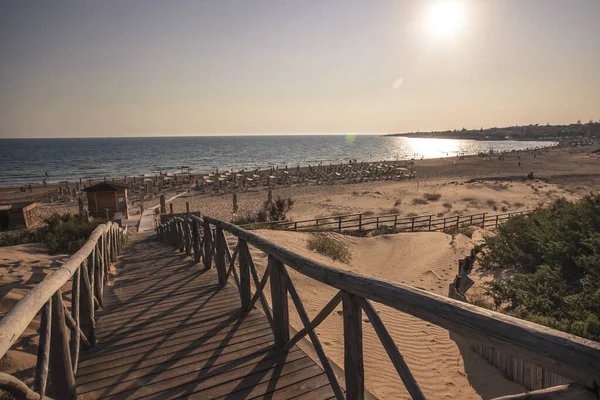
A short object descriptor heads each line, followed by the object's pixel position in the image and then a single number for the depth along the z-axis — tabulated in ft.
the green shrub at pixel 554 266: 17.81
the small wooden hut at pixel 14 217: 59.52
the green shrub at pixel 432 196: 91.81
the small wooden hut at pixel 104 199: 64.34
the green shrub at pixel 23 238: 38.96
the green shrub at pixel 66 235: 33.42
